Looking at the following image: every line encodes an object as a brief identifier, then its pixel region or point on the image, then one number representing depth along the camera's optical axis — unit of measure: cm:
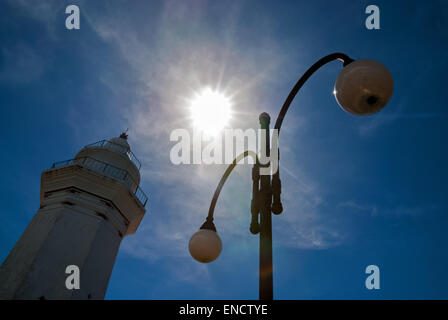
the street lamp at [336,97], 279
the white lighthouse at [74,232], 1130
